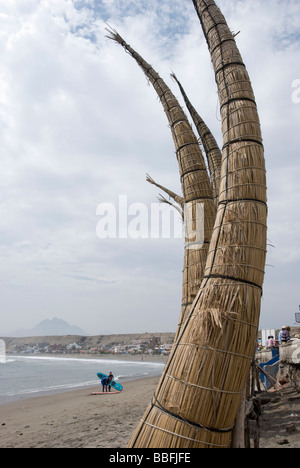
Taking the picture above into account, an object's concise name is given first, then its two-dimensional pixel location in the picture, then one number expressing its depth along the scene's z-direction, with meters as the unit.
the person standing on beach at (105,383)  18.02
